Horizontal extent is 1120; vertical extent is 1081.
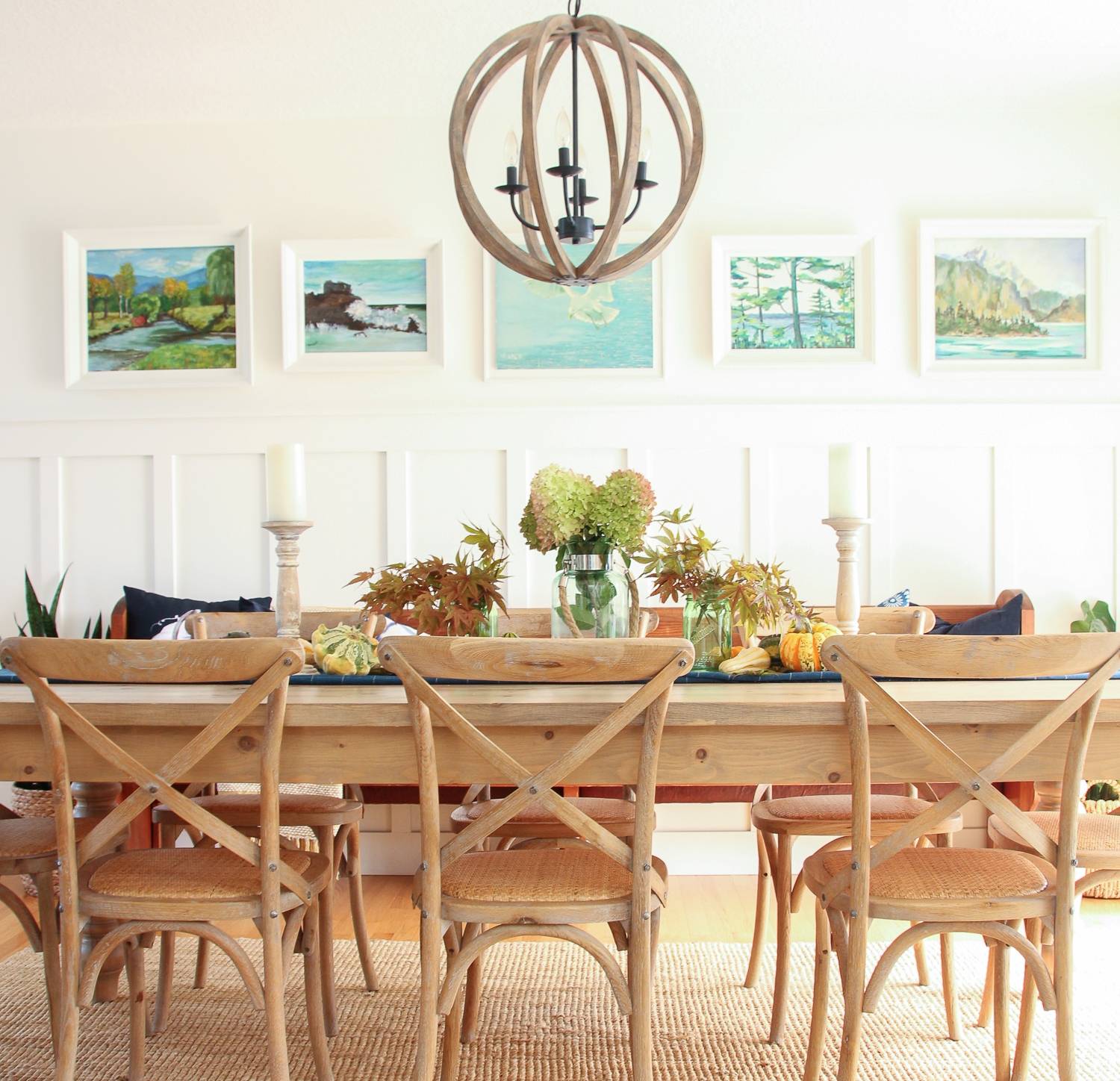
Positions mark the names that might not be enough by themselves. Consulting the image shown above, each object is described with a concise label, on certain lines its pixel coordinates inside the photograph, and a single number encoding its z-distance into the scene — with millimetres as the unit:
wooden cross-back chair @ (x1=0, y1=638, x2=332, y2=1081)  1584
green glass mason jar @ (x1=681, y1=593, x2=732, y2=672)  2051
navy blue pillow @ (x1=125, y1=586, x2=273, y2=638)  3760
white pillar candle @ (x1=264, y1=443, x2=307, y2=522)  2125
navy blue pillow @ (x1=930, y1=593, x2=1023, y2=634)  3496
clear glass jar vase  2027
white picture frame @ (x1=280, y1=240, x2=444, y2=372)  3910
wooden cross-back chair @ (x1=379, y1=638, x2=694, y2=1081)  1524
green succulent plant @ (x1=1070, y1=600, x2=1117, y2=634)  3760
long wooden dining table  1624
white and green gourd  1958
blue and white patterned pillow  3684
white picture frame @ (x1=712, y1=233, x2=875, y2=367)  3883
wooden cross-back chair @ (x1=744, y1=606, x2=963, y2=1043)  2209
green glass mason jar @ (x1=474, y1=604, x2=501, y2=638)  2072
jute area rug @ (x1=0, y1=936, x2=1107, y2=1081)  2137
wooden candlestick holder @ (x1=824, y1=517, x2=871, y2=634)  2145
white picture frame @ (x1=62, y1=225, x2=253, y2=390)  3938
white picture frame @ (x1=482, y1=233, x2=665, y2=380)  3902
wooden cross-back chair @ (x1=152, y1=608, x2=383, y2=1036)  2270
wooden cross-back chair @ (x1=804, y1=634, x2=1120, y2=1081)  1537
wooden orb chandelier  1719
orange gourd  1953
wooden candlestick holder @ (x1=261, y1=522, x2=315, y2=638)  2123
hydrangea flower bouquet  1973
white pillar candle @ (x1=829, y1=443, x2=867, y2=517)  2145
